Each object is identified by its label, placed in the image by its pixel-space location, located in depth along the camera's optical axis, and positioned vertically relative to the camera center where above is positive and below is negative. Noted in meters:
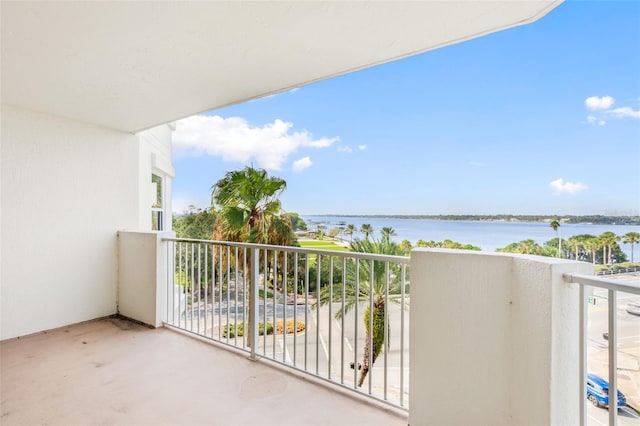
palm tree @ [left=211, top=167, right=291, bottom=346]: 6.29 +0.15
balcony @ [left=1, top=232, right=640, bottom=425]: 1.34 -1.08
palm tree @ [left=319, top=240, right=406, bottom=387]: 5.67 -1.58
